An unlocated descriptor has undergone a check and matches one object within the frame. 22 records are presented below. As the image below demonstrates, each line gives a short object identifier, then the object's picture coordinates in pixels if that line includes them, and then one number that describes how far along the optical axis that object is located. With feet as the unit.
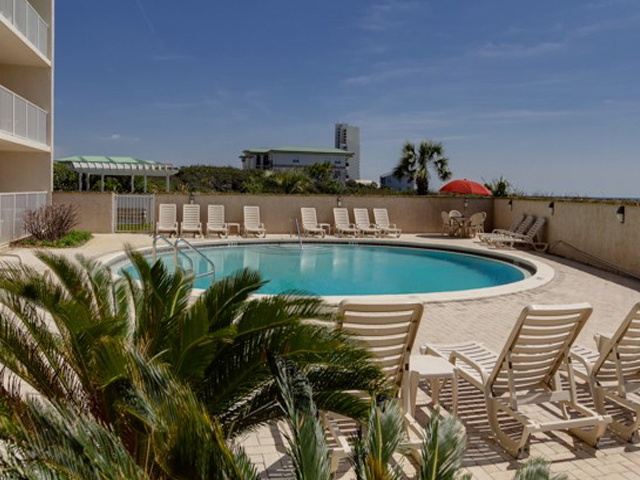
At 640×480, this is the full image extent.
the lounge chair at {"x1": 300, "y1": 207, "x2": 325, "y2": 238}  71.72
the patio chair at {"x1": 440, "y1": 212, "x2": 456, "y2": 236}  75.20
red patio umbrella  73.03
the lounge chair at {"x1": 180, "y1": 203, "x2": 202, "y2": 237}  68.33
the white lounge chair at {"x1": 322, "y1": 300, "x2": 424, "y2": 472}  14.26
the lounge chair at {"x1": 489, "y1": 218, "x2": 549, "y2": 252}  61.52
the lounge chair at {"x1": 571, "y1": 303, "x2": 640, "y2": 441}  15.83
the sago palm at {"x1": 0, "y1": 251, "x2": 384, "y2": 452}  11.23
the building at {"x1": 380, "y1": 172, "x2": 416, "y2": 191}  248.73
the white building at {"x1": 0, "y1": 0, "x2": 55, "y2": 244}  50.85
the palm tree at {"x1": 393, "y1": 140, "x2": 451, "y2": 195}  95.04
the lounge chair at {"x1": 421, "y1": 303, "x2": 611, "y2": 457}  14.74
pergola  80.84
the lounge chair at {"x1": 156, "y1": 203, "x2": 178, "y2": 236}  66.39
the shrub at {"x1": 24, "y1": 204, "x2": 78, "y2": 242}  54.49
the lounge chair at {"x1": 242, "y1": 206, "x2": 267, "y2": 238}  69.51
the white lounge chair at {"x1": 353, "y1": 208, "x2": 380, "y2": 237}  72.18
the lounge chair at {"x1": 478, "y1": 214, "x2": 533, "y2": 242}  64.64
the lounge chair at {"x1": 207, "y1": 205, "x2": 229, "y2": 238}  67.87
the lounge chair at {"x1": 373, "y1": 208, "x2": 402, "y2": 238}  73.26
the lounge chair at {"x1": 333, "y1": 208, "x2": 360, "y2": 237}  72.13
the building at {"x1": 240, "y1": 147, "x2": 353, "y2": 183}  258.78
